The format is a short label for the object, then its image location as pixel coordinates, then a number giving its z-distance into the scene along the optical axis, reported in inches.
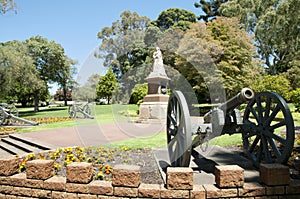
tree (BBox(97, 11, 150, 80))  1179.9
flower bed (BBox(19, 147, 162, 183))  145.1
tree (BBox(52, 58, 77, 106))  1061.8
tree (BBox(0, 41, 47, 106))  667.4
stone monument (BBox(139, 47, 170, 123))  495.8
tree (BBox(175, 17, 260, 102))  689.6
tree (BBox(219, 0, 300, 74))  907.4
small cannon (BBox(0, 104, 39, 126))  442.9
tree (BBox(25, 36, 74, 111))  999.6
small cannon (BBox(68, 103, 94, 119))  603.4
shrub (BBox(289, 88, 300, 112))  453.4
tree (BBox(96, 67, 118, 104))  1258.0
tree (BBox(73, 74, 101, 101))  1086.4
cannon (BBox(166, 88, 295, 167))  122.2
